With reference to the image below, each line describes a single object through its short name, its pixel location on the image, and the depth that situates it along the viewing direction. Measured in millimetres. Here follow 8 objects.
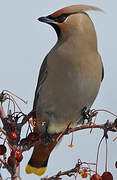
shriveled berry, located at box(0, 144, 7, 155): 5414
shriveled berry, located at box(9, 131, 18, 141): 5268
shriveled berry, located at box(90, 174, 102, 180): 5330
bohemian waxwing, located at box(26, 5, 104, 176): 6547
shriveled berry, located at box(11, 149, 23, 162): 5125
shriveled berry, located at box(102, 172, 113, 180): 5443
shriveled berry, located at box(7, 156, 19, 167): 5158
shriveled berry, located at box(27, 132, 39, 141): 5579
